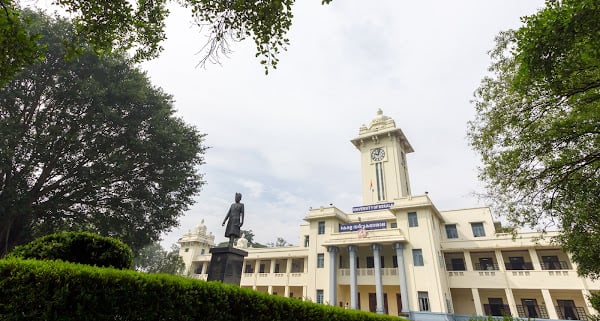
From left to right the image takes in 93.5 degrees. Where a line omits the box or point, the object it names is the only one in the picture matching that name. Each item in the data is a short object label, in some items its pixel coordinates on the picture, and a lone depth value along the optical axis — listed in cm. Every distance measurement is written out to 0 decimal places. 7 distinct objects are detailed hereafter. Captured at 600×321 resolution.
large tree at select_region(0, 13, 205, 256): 1371
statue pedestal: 932
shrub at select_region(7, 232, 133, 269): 524
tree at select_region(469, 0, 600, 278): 611
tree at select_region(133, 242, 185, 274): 3318
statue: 1079
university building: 2298
